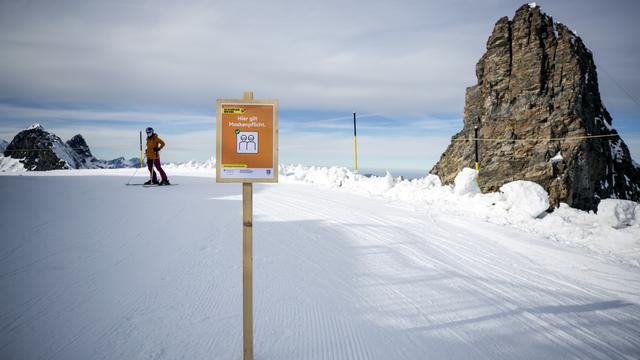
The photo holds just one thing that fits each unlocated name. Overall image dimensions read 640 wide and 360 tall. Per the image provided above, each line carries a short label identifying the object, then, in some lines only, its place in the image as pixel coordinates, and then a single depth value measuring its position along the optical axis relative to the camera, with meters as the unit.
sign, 2.96
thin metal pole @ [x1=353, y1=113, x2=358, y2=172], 19.96
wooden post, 2.96
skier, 11.25
